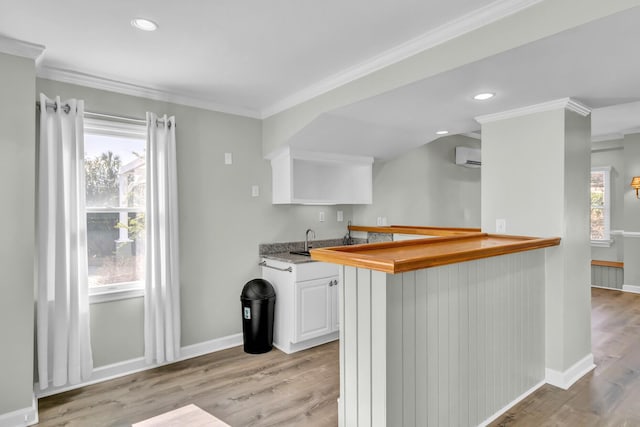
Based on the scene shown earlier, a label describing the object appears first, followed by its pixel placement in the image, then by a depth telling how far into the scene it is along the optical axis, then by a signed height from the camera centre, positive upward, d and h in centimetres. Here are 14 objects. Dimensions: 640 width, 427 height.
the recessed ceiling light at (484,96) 270 +84
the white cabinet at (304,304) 361 -91
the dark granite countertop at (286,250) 373 -42
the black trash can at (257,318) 363 -102
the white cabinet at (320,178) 397 +40
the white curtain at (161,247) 324 -30
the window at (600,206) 625 +7
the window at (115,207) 314 +5
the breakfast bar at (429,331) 180 -65
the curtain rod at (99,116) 281 +81
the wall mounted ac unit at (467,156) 574 +84
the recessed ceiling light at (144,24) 217 +111
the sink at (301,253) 407 -45
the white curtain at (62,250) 272 -27
